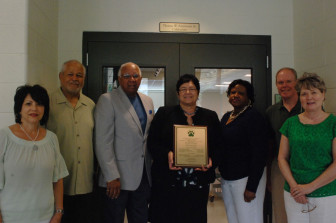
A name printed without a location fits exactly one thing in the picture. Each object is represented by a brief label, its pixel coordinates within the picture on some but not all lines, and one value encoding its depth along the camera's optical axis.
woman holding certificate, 1.99
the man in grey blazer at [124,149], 2.04
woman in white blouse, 1.56
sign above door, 2.89
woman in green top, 1.78
